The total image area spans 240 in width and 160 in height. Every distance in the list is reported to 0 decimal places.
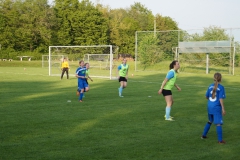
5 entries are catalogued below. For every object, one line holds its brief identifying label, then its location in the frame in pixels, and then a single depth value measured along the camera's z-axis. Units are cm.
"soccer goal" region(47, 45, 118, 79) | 3878
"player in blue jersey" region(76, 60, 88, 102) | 1599
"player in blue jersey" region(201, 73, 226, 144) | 826
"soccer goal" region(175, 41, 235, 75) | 4031
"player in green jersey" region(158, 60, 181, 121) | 1109
